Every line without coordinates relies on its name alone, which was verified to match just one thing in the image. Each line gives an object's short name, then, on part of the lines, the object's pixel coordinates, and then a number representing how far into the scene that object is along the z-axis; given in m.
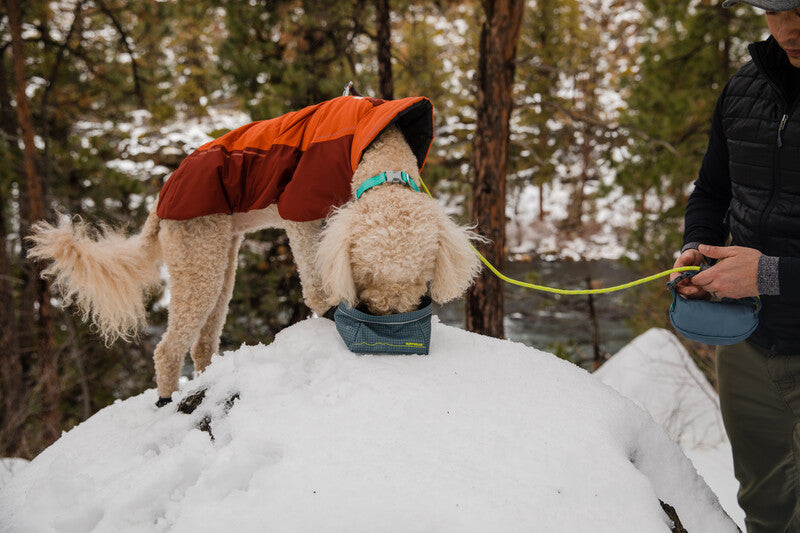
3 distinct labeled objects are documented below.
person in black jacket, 1.51
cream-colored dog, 1.90
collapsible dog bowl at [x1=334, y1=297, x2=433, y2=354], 1.93
